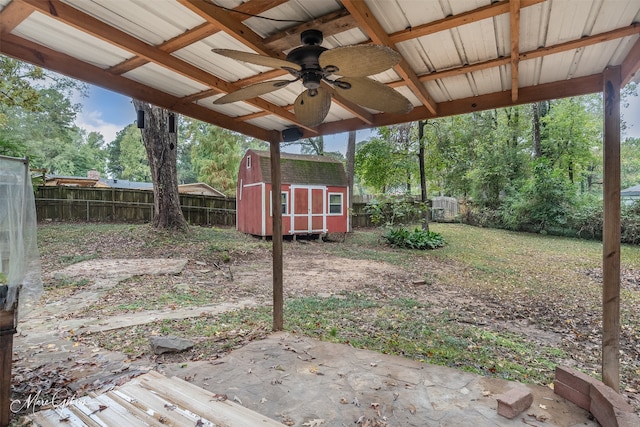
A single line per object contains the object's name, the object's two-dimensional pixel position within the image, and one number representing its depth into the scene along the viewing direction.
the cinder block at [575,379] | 2.25
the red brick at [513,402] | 2.09
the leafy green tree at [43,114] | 8.01
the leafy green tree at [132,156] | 26.45
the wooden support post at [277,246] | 3.77
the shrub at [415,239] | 10.66
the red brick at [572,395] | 2.24
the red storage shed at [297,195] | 11.70
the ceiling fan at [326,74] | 1.59
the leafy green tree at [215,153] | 19.22
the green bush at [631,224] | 10.94
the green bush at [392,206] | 11.16
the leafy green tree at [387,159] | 11.43
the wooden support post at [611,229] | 2.37
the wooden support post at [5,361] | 2.00
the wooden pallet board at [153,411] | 1.91
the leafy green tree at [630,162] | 23.83
